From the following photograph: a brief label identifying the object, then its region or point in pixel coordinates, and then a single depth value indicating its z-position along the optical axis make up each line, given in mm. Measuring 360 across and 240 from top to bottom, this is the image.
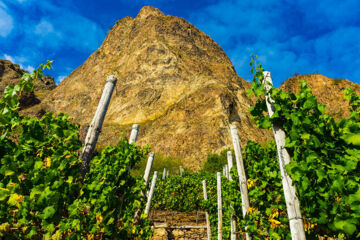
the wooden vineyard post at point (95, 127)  2336
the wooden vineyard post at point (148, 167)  4936
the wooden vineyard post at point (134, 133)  3877
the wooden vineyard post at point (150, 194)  6602
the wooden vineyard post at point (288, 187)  1679
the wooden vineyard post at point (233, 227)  4348
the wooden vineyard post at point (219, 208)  5828
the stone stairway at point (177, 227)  7939
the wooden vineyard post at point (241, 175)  3561
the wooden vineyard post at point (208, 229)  7588
